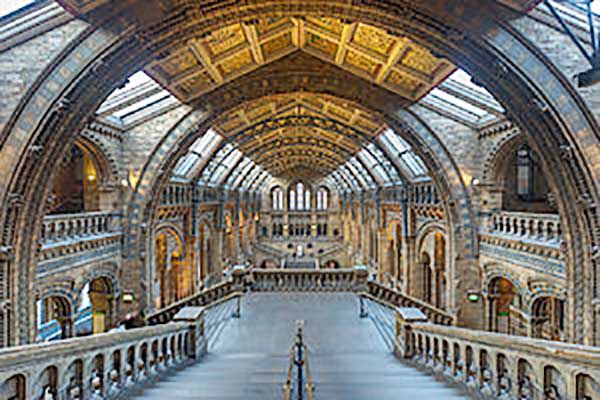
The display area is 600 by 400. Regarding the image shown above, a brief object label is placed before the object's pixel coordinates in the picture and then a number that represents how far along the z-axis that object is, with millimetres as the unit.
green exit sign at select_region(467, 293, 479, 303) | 14414
